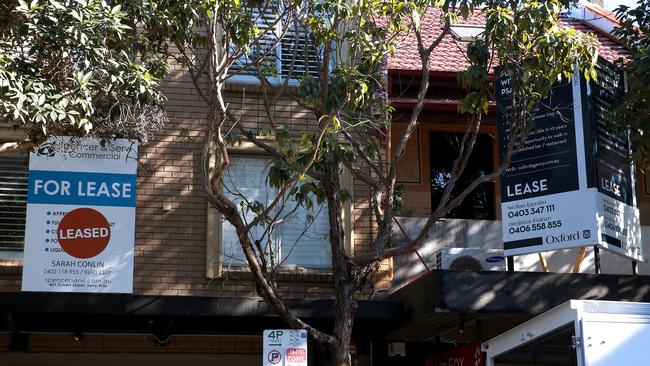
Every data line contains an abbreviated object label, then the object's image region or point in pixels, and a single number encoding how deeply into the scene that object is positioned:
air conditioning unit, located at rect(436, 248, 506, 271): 16.00
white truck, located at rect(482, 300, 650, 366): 11.74
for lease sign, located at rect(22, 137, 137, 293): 14.81
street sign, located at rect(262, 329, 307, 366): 11.03
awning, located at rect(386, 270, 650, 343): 13.40
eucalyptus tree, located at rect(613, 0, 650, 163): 14.66
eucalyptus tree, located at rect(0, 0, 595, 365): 11.81
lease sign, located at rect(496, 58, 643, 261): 14.65
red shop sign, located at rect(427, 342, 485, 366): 13.84
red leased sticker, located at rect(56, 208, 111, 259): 14.98
